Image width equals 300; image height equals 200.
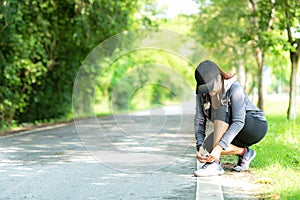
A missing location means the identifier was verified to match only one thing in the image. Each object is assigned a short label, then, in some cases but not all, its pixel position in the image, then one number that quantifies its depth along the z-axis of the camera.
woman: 6.51
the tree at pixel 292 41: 15.84
